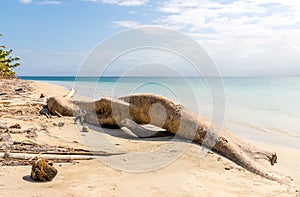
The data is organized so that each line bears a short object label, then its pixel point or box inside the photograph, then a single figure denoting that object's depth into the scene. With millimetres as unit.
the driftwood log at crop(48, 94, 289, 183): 6410
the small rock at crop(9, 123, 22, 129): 6624
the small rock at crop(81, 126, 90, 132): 7476
